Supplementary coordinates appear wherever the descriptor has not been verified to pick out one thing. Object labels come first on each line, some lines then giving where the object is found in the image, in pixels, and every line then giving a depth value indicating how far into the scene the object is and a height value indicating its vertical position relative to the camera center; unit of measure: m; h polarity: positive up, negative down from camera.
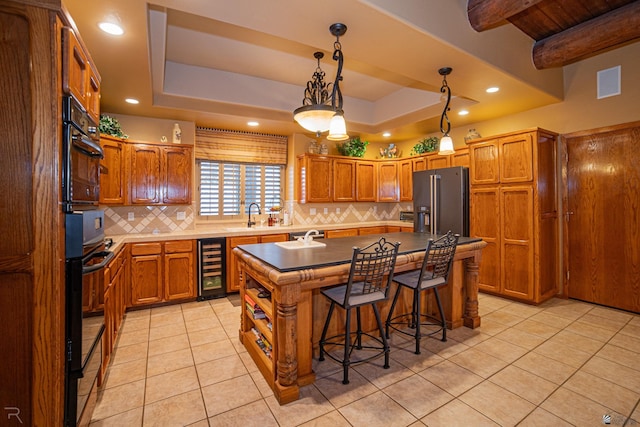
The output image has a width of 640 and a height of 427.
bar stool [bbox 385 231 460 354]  2.56 -0.58
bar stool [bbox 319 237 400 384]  2.12 -0.60
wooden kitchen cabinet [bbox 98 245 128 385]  2.19 -0.75
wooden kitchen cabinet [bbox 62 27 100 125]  1.36 +0.78
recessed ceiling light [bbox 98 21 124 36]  2.13 +1.40
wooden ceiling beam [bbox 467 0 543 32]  2.44 +1.73
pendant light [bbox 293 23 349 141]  2.28 +0.79
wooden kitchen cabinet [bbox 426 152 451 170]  4.83 +0.88
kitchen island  1.97 -0.61
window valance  4.64 +1.14
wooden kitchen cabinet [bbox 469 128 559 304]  3.72 +0.00
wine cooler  4.03 -0.74
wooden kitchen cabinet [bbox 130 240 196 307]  3.65 -0.71
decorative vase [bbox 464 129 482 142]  4.52 +1.20
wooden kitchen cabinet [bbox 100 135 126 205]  3.58 +0.55
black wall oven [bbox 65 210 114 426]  1.42 -0.47
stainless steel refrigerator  4.33 +0.19
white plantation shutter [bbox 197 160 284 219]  4.77 +0.47
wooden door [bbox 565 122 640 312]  3.48 -0.07
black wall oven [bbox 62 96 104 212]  1.36 +0.32
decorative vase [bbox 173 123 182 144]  4.13 +1.15
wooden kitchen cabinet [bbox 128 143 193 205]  3.87 +0.57
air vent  3.53 +1.57
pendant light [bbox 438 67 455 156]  2.97 +0.73
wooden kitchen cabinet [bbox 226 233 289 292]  4.18 -0.66
